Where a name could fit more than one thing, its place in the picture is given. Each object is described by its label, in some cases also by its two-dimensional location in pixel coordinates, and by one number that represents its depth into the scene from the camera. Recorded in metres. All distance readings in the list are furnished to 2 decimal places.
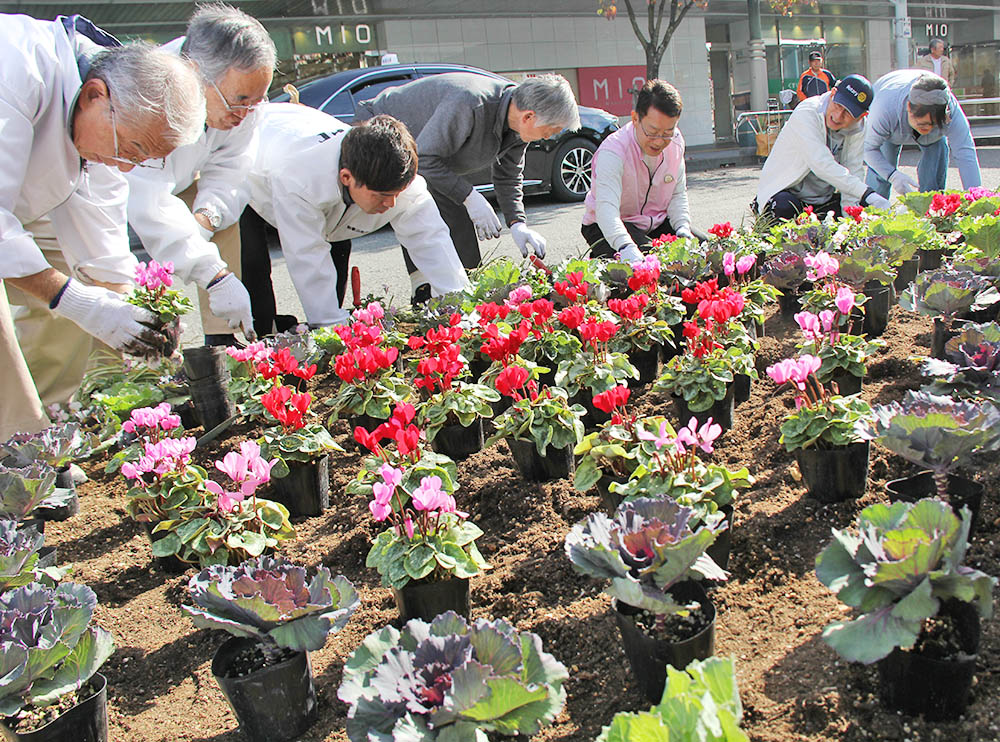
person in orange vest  12.04
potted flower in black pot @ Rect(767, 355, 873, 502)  2.06
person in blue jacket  5.26
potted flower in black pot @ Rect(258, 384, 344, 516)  2.46
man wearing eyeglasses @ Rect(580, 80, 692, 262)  4.17
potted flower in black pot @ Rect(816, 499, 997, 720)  1.23
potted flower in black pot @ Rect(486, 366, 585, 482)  2.45
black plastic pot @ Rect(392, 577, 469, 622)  1.81
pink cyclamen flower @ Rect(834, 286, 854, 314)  2.27
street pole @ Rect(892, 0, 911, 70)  21.59
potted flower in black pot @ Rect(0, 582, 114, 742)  1.49
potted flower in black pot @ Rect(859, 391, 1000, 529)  1.61
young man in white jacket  3.23
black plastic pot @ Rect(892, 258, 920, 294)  4.02
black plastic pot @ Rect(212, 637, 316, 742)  1.56
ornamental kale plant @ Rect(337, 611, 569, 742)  1.17
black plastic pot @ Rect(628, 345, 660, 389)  3.35
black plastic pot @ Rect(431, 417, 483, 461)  2.84
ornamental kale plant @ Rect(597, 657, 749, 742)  0.95
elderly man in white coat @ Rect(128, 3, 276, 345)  3.18
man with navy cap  4.88
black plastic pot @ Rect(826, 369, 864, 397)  2.68
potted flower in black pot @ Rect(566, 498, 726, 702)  1.41
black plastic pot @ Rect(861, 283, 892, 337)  3.38
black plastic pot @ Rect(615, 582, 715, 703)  1.47
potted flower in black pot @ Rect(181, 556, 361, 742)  1.55
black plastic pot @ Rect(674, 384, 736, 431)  2.72
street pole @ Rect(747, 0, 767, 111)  18.78
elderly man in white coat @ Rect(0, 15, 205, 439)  2.42
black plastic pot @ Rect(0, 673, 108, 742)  1.52
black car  8.19
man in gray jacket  3.92
